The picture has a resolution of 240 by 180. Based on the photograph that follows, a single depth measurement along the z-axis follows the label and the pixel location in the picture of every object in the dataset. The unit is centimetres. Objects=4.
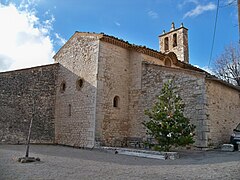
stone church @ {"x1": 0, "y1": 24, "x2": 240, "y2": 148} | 1112
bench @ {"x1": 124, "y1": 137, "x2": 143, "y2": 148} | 1235
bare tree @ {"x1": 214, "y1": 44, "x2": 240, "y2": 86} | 2335
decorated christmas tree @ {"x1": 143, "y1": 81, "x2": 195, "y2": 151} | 891
